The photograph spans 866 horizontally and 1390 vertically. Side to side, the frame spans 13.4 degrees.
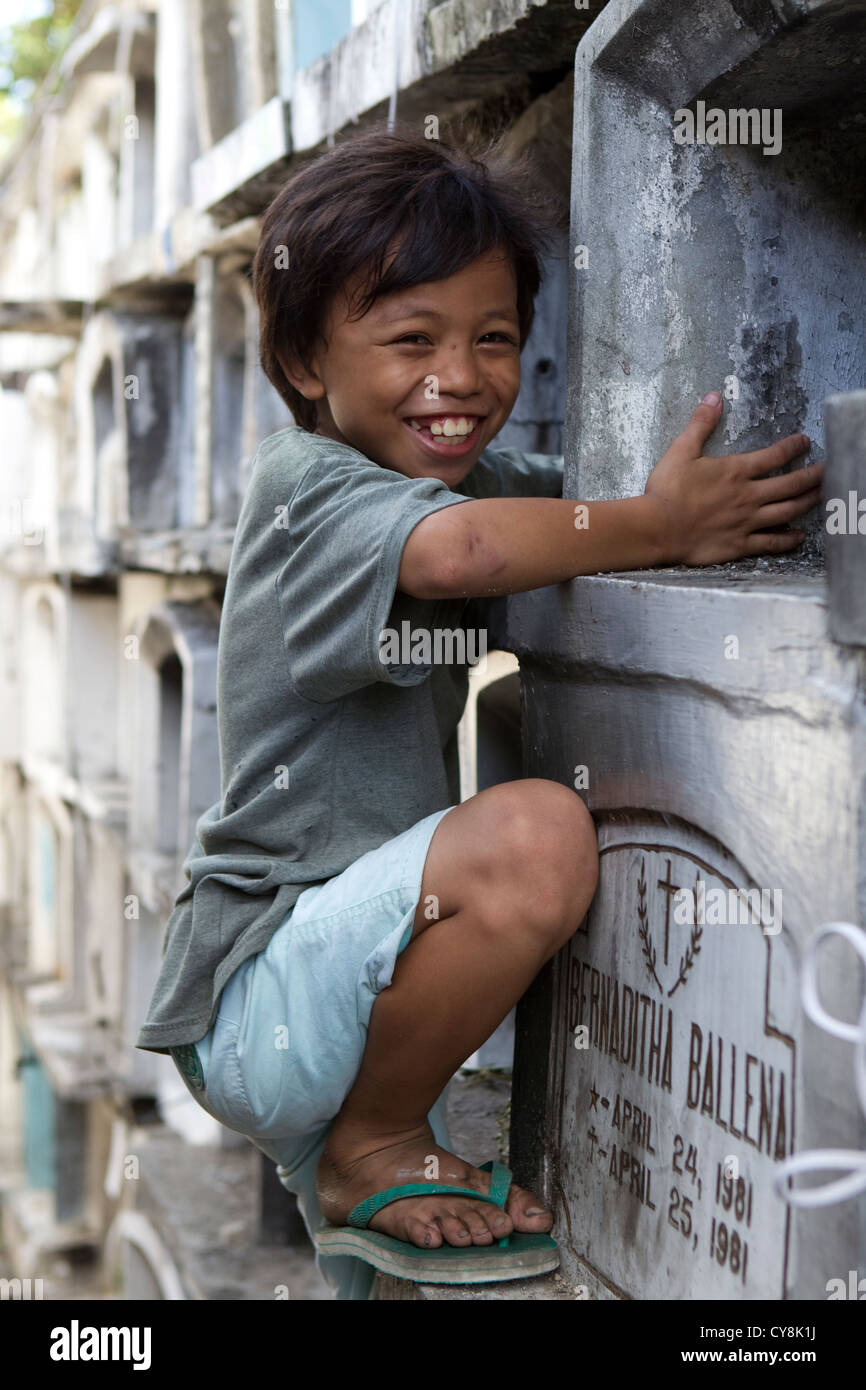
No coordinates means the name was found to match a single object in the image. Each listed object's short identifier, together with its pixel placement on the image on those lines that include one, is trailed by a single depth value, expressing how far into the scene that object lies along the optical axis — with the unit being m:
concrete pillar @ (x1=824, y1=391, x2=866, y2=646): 2.15
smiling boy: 2.44
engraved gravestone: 2.27
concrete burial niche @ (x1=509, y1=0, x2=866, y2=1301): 2.22
